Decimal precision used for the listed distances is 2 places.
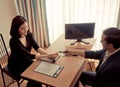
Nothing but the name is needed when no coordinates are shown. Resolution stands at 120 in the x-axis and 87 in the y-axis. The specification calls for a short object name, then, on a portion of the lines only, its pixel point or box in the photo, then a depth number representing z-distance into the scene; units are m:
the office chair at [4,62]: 2.49
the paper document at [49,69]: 1.91
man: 1.55
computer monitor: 2.58
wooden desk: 1.79
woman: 2.28
